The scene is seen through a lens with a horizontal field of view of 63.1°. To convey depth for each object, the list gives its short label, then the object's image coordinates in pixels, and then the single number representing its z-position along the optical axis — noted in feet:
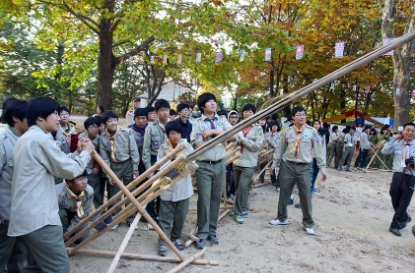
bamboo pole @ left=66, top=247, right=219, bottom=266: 13.00
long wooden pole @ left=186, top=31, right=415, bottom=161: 6.64
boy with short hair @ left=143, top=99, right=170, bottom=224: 16.62
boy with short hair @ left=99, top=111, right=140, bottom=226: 15.83
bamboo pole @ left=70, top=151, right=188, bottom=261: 10.56
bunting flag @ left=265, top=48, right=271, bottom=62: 31.47
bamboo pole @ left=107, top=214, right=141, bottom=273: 11.03
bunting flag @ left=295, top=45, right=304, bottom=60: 32.96
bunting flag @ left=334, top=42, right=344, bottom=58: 34.63
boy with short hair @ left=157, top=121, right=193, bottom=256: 13.80
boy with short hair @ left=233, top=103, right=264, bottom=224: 18.56
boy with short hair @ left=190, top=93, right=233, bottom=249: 14.64
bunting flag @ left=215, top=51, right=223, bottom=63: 30.89
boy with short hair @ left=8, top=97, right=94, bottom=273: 7.94
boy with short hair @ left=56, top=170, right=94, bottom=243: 12.39
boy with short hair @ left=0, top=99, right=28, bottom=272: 9.18
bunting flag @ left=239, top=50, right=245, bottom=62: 29.05
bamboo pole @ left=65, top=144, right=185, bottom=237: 11.04
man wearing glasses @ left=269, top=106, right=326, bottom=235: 17.51
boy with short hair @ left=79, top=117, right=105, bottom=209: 15.67
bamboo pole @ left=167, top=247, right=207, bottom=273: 12.16
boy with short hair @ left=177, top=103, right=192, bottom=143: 16.74
